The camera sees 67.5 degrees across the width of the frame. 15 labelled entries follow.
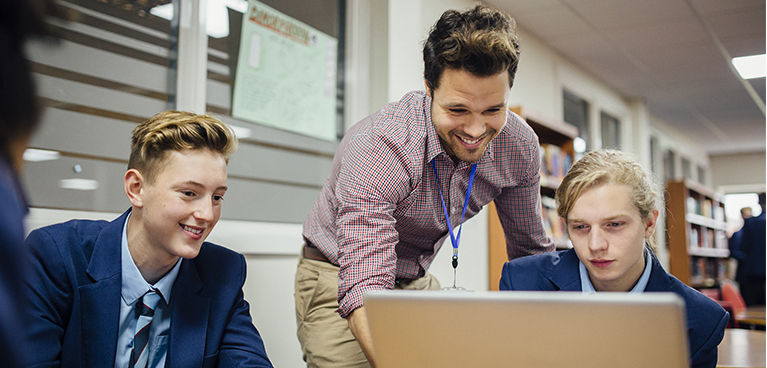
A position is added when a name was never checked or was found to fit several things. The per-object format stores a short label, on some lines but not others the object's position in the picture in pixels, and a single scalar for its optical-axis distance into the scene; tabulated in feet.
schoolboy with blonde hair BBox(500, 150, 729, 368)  4.64
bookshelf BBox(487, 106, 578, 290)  11.70
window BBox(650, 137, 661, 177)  24.49
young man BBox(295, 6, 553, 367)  4.45
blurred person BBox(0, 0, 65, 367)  1.36
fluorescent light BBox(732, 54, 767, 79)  16.83
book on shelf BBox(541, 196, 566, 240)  12.68
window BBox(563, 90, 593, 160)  17.81
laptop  2.18
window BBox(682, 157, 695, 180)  29.08
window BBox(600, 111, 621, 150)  20.36
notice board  8.45
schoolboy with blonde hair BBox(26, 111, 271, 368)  4.18
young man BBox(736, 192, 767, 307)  18.95
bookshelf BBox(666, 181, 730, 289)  21.42
